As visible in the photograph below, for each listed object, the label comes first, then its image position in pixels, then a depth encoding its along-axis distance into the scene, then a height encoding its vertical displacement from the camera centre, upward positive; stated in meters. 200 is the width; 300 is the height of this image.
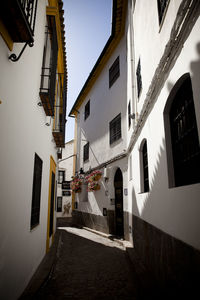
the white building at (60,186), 20.94 +0.61
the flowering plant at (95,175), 11.08 +0.88
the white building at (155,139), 2.55 +1.17
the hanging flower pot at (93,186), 11.01 +0.31
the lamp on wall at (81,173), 13.73 +1.25
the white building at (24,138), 2.48 +0.93
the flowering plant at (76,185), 14.04 +0.47
